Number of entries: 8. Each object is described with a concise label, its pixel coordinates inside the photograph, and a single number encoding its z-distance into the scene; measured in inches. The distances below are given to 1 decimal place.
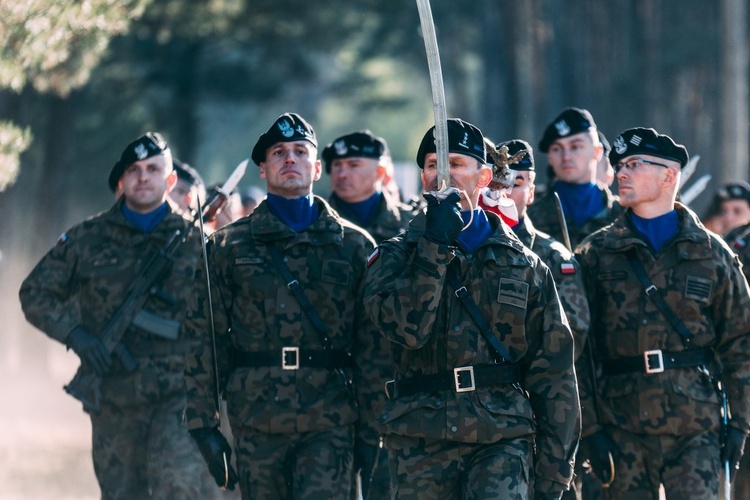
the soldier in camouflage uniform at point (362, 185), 843.4
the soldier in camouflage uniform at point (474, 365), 520.1
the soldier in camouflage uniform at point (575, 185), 781.9
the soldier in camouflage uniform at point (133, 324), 729.6
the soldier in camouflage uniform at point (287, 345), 610.9
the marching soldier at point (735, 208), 964.0
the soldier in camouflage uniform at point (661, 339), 634.2
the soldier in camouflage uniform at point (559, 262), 629.3
